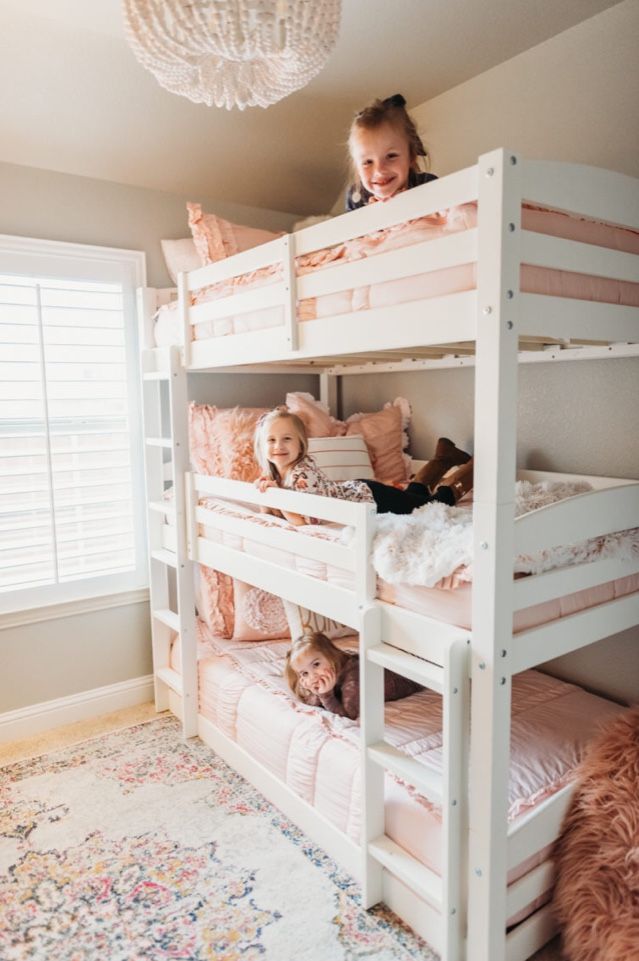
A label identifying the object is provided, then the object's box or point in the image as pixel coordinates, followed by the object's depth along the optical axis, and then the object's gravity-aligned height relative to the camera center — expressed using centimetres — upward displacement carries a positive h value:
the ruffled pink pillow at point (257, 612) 276 -87
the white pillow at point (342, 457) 270 -22
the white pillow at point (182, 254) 292 +67
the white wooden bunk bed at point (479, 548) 133 -35
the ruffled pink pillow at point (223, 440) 276 -16
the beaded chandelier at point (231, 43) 130 +78
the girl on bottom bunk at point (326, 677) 215 -90
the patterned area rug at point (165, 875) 166 -135
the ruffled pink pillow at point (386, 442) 288 -17
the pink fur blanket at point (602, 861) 147 -108
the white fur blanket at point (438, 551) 151 -36
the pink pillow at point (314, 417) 286 -6
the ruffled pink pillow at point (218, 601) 281 -84
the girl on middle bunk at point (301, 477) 218 -24
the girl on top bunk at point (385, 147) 170 +67
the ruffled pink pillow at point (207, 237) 254 +65
